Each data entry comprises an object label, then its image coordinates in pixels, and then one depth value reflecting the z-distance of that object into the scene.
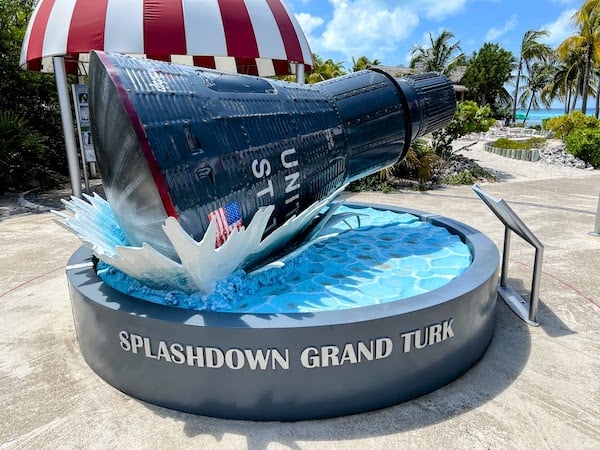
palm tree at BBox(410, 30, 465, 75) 40.34
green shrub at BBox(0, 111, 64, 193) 11.33
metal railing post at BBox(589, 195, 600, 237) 8.16
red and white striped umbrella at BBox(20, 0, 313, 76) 7.41
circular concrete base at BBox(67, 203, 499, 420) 3.17
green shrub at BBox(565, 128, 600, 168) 17.84
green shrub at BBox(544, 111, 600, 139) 22.22
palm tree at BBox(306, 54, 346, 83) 18.92
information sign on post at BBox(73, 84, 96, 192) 9.84
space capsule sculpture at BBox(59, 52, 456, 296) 3.24
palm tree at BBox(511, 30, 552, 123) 43.28
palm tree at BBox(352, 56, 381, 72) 22.39
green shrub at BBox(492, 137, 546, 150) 21.23
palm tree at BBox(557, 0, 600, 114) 30.05
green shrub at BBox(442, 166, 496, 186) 13.78
